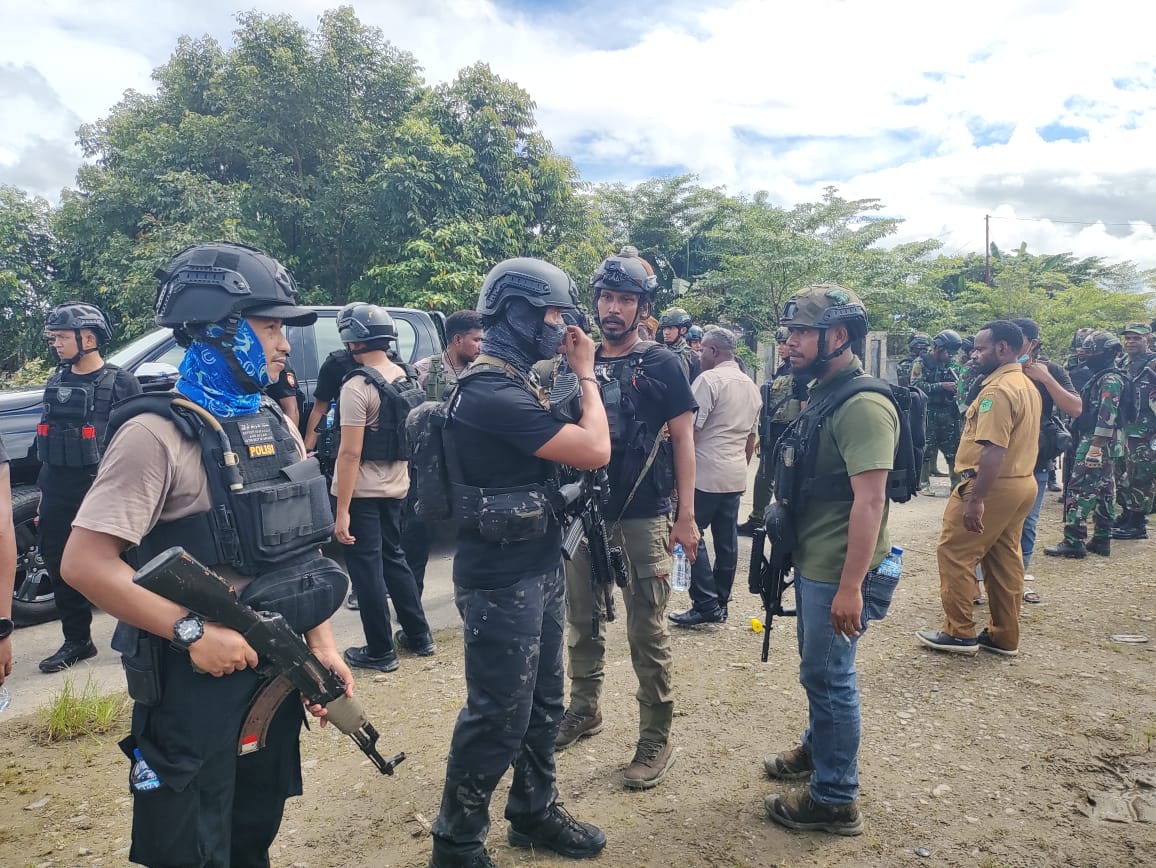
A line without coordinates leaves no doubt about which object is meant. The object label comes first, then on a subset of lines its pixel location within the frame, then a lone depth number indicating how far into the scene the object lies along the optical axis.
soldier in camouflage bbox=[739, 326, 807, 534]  4.27
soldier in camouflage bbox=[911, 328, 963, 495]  9.11
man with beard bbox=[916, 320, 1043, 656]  4.08
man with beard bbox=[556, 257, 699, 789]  3.07
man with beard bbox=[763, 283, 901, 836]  2.58
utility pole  27.10
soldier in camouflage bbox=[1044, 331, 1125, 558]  6.56
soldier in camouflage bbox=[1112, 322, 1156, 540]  6.96
